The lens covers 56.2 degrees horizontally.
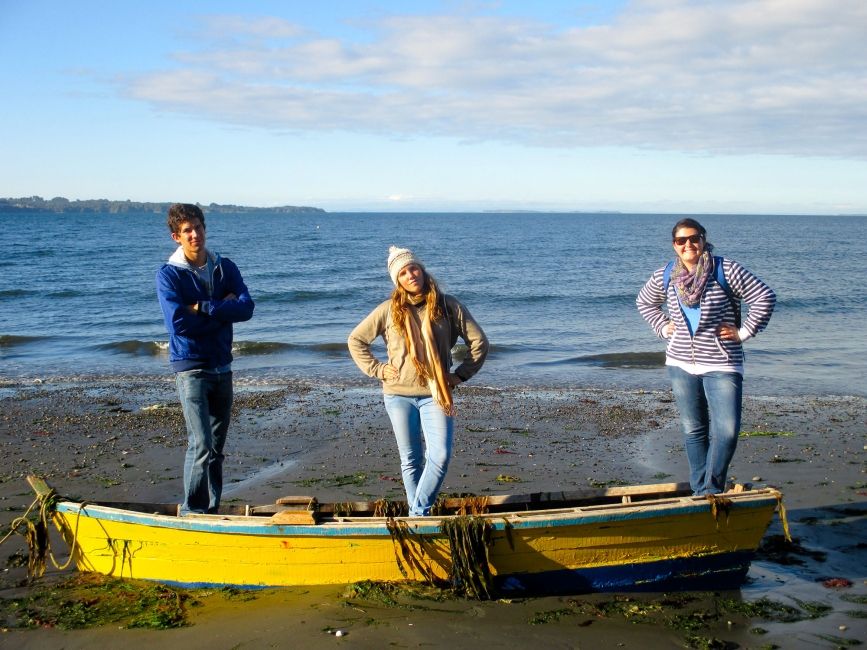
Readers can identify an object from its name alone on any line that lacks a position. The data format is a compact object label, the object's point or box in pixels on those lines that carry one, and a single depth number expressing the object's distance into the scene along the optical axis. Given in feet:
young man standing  17.42
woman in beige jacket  16.78
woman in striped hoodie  17.51
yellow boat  16.76
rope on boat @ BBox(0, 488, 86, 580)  17.65
